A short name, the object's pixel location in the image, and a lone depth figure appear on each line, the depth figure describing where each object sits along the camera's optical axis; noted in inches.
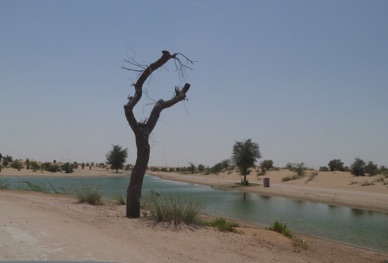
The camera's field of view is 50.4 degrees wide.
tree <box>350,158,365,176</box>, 2288.4
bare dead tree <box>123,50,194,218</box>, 534.3
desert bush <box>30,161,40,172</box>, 3513.3
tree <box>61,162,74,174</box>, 3773.9
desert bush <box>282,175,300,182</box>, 2347.7
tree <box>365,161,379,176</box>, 2187.5
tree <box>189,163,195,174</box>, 4765.0
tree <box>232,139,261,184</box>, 2255.4
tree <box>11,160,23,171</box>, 3393.2
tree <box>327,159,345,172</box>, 3270.2
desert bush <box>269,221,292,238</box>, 548.9
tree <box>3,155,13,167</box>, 3513.5
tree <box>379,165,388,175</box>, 1990.4
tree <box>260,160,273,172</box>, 3371.6
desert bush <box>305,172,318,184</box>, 2172.7
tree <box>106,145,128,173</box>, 4200.3
